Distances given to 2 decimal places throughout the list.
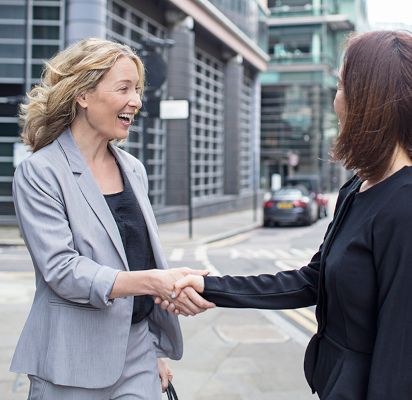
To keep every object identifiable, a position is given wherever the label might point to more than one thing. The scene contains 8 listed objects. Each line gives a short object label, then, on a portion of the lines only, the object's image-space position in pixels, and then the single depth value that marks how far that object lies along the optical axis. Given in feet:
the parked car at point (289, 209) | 57.88
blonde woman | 5.74
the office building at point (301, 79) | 141.79
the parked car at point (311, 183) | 68.69
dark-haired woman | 4.64
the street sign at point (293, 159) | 109.57
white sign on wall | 41.55
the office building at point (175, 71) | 49.03
